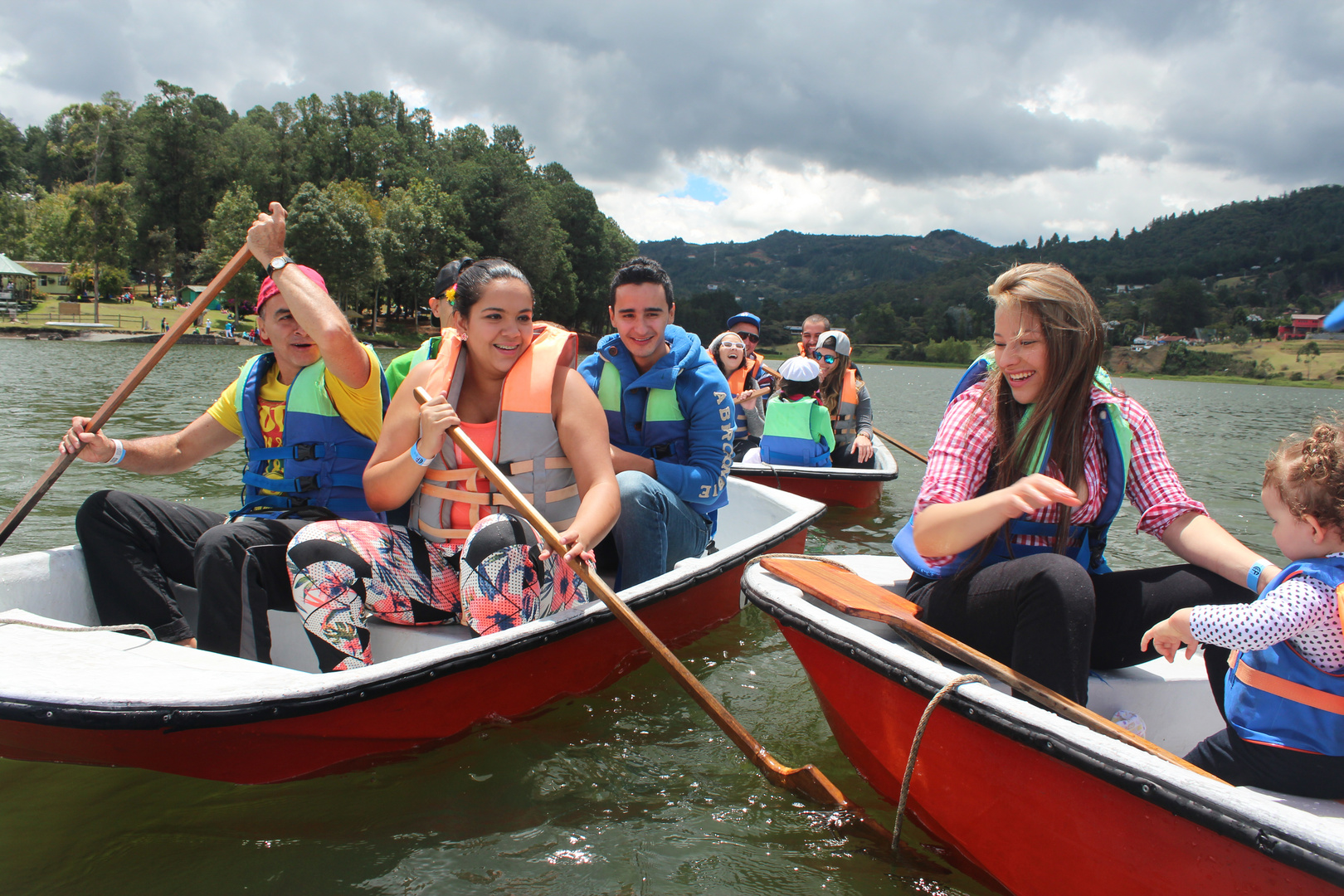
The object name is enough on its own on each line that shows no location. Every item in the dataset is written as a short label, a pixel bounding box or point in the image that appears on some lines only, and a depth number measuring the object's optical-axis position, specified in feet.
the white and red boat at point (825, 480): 22.48
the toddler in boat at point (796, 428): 23.12
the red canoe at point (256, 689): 6.56
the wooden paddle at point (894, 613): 6.27
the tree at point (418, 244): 135.85
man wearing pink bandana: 8.72
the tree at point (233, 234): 132.05
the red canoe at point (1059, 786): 5.00
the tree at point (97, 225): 128.06
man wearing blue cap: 29.12
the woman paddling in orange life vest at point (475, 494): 8.34
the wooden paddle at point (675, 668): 8.02
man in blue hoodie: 11.18
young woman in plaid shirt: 6.78
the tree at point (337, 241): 118.73
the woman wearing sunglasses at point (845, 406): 25.11
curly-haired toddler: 5.43
